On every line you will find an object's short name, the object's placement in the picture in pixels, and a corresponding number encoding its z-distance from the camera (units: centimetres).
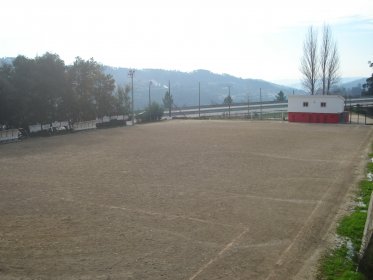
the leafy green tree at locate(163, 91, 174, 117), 6856
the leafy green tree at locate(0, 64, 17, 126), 3017
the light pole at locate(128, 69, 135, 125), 4659
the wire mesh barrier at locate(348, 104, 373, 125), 4353
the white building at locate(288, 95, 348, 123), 4266
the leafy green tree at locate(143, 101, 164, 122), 5069
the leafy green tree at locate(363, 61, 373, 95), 7175
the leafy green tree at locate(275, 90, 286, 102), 8682
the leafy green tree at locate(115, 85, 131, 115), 4468
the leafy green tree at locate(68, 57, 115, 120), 3781
